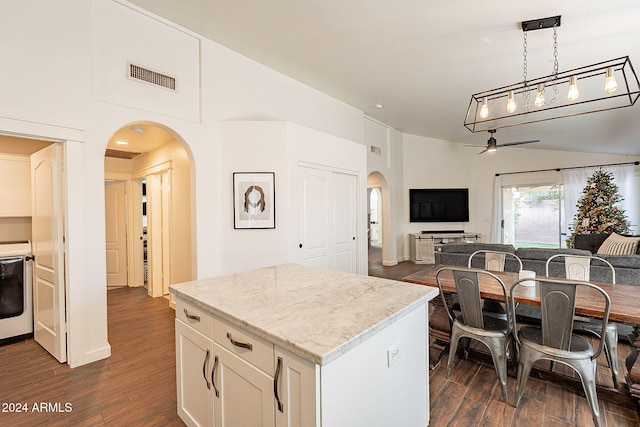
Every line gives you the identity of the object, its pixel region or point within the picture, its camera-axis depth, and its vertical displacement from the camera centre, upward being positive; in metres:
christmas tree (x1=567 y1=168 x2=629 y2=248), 5.85 -0.06
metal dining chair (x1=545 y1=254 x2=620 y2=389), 2.12 -0.92
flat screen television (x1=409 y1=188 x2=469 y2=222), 7.84 +0.05
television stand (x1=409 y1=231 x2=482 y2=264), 7.33 -0.82
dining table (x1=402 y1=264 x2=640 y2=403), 1.84 -0.65
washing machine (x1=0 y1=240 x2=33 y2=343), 3.07 -0.88
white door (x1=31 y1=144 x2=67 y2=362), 2.65 -0.40
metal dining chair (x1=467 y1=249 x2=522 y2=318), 2.91 -0.62
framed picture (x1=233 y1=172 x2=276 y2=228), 3.63 +0.11
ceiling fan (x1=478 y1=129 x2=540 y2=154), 5.14 +1.06
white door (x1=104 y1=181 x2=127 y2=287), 5.46 -0.57
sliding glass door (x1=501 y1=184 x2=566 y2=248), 7.04 -0.22
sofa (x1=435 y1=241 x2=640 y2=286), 2.97 -0.62
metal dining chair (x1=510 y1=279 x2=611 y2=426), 1.79 -0.85
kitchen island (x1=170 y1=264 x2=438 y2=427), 1.06 -0.60
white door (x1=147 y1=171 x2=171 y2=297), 4.60 -0.42
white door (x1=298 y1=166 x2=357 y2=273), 3.98 -0.16
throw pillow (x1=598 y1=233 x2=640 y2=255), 4.59 -0.63
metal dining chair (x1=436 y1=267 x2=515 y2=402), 2.11 -0.88
